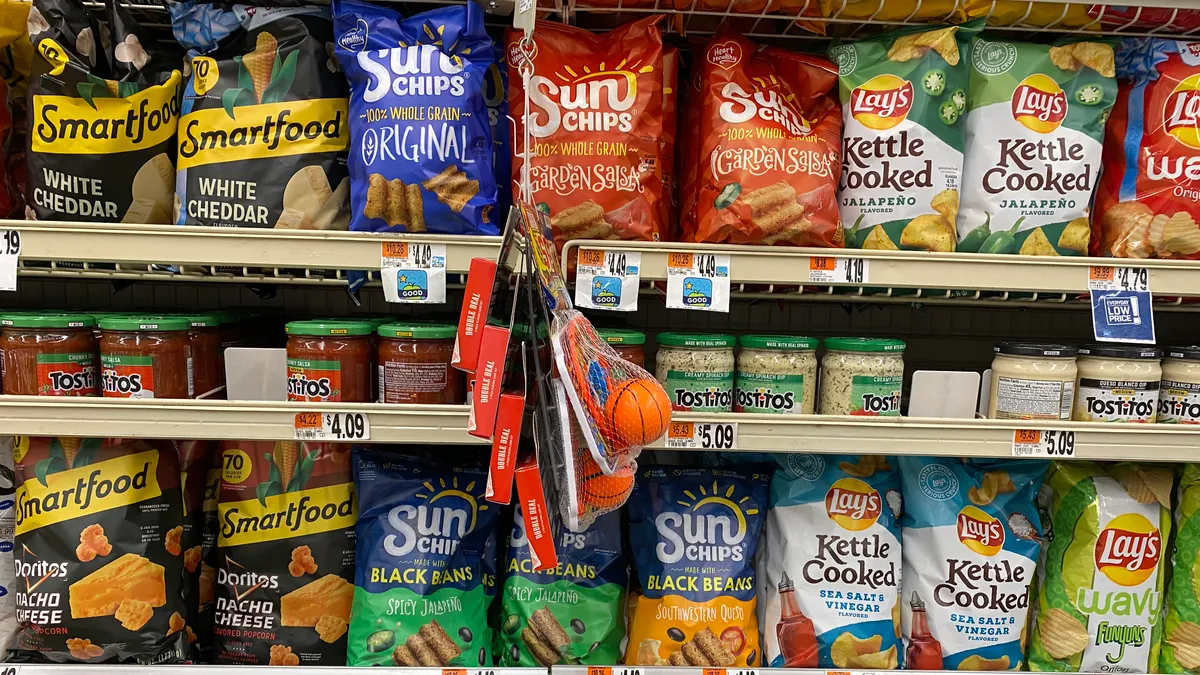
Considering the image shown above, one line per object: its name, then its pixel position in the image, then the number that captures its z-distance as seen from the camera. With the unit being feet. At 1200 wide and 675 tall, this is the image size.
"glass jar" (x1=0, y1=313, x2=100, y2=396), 4.12
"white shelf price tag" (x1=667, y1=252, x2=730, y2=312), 4.05
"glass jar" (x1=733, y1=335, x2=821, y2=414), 4.25
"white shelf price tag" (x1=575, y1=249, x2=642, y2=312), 4.00
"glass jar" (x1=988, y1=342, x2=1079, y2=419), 4.25
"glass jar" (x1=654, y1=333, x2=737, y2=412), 4.26
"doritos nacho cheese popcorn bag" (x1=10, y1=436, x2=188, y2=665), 4.33
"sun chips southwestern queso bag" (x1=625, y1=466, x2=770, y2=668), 4.66
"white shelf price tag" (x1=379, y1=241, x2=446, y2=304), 3.97
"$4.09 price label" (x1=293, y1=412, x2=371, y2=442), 4.05
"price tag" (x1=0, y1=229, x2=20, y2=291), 3.87
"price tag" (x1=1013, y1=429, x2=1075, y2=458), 4.18
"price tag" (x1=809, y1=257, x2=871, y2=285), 4.08
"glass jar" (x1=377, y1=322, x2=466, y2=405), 4.16
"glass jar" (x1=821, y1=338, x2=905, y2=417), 4.23
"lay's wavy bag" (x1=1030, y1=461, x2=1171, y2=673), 4.56
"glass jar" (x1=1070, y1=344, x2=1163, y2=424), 4.26
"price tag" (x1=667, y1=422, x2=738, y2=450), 4.11
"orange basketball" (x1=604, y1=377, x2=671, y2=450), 2.83
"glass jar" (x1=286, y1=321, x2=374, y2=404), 4.14
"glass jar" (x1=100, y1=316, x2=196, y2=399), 4.11
